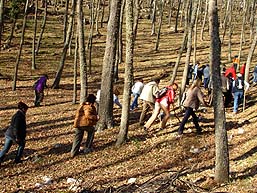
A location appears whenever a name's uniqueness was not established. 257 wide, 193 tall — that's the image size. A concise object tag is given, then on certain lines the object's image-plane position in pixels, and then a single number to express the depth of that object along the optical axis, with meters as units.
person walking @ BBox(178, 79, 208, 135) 13.61
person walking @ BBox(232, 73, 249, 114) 17.86
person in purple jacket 21.56
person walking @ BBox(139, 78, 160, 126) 14.79
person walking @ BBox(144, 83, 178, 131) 14.36
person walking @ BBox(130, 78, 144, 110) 19.52
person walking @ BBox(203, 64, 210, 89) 23.22
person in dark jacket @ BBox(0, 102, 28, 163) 12.56
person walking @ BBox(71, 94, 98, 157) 12.80
